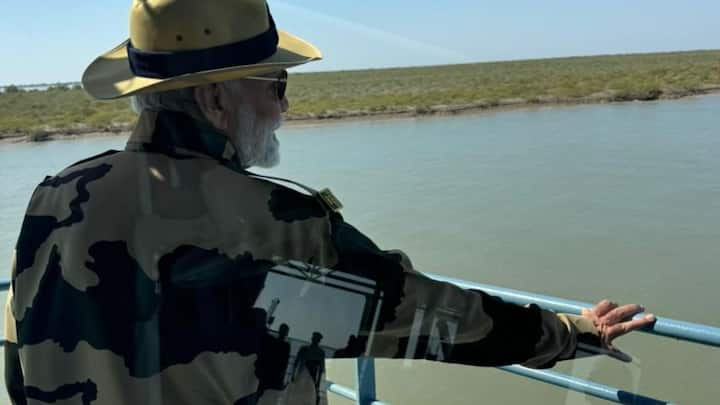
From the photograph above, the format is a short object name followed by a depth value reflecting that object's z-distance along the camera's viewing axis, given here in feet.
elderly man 3.00
